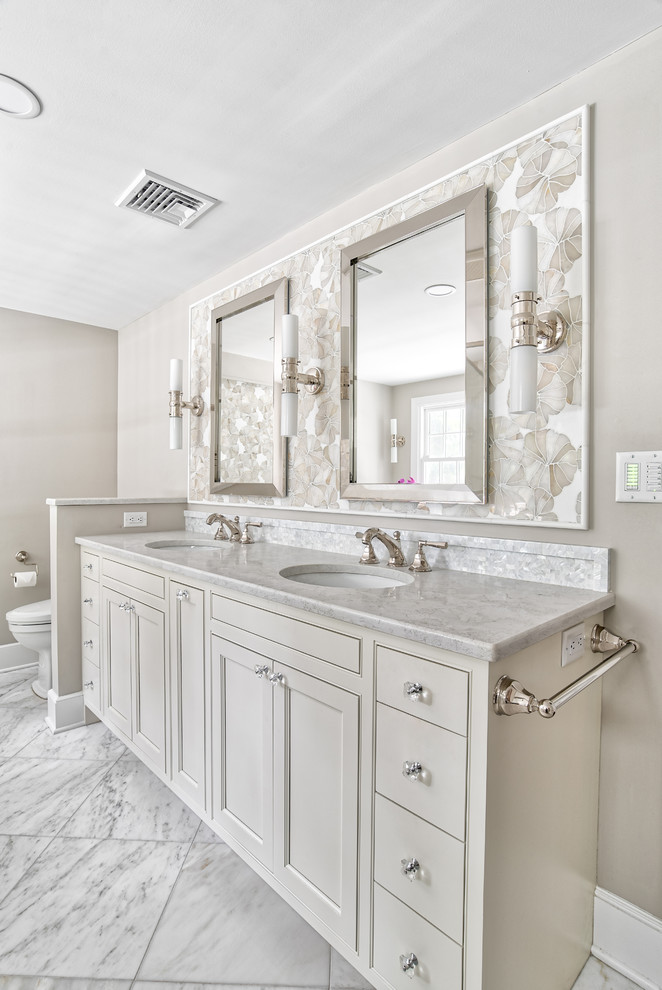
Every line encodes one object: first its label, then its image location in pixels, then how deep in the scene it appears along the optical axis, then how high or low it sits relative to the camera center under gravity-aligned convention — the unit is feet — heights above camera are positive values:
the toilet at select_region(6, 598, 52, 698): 8.61 -2.50
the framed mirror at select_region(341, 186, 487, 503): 4.97 +1.27
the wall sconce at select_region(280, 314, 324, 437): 6.25 +1.21
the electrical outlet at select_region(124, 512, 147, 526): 8.65 -0.67
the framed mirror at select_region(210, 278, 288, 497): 7.38 +1.28
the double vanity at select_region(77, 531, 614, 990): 2.96 -1.96
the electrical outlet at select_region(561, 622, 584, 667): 3.59 -1.16
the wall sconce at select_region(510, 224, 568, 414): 3.97 +1.22
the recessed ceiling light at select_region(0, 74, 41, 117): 4.66 +3.49
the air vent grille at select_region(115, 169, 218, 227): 6.10 +3.43
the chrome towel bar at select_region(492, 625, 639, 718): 2.75 -1.21
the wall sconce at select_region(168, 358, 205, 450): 8.53 +1.24
